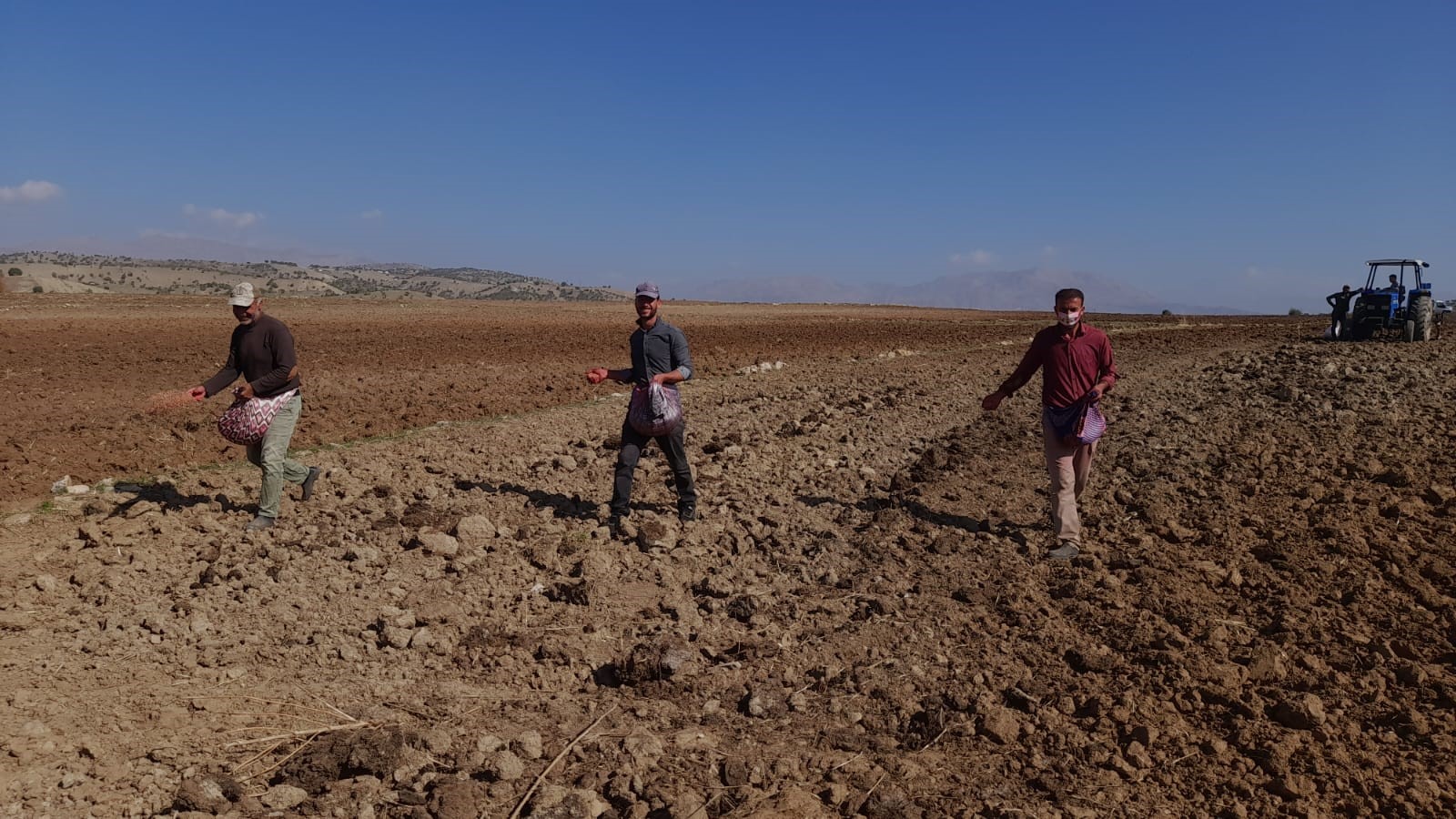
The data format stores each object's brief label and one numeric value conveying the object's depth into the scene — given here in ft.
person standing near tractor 67.00
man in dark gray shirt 21.24
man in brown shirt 21.25
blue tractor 63.82
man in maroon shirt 20.27
